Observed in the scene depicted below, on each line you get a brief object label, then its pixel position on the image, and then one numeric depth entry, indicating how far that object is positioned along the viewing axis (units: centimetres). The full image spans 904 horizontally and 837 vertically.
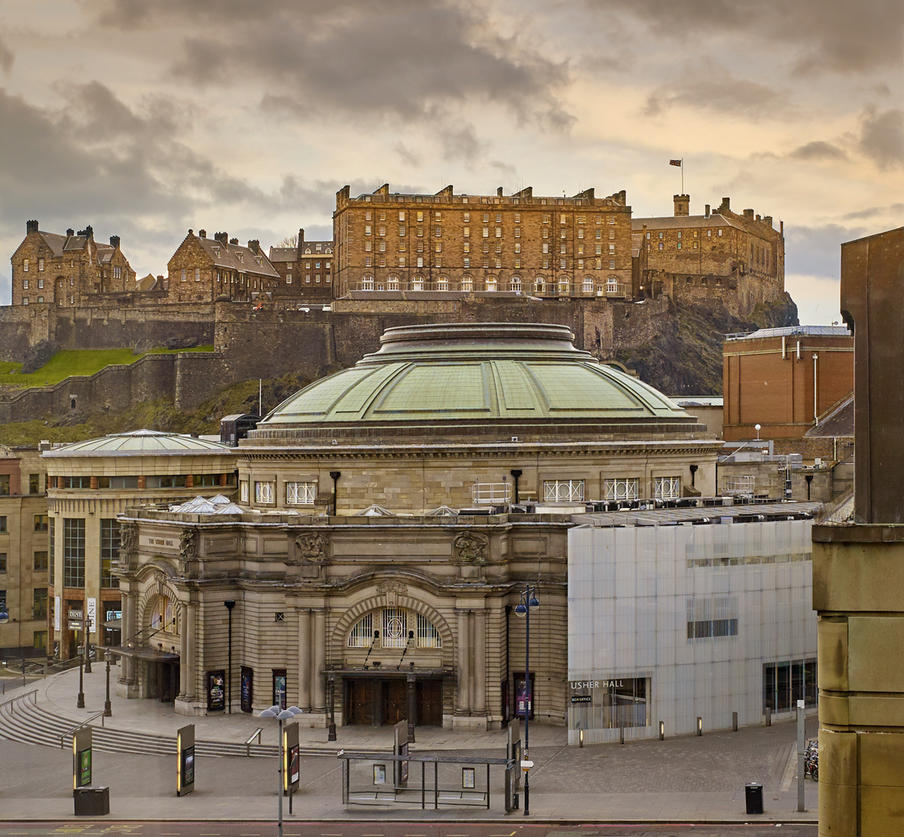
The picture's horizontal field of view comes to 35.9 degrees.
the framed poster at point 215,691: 6712
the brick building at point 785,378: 11538
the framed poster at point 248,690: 6694
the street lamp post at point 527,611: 5675
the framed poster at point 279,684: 6556
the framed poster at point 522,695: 6412
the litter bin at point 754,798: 4666
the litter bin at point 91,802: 4950
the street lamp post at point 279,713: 4470
